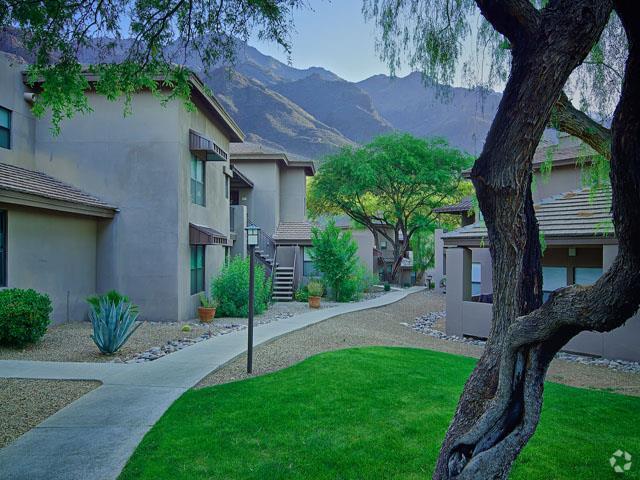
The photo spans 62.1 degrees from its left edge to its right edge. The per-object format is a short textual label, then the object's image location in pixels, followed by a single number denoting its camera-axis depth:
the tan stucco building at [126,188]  15.40
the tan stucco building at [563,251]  12.24
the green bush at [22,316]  10.60
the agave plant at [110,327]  10.59
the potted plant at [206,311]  16.12
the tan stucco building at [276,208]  24.89
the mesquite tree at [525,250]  3.01
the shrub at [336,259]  22.88
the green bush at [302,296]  23.62
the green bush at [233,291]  17.45
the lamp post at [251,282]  9.41
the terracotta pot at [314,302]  20.89
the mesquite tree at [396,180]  36.84
